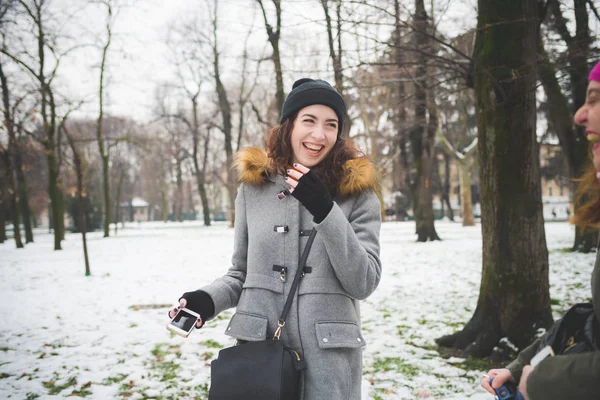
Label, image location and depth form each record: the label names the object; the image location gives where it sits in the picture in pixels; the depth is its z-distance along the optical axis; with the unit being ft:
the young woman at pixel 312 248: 5.58
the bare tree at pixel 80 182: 33.86
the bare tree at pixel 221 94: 89.40
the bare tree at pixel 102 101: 66.33
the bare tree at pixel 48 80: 51.44
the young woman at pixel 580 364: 3.57
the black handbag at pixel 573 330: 3.90
